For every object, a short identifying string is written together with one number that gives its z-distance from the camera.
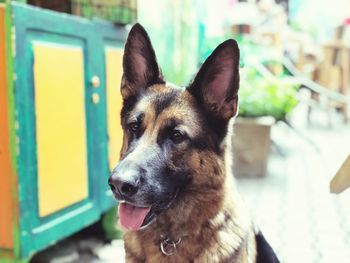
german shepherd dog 1.30
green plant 3.67
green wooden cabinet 1.69
